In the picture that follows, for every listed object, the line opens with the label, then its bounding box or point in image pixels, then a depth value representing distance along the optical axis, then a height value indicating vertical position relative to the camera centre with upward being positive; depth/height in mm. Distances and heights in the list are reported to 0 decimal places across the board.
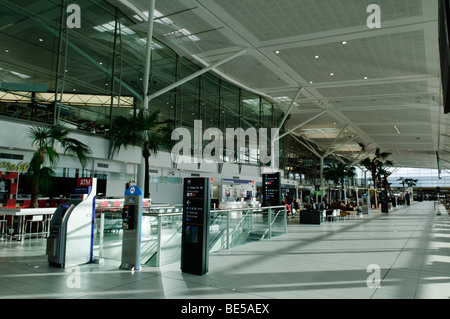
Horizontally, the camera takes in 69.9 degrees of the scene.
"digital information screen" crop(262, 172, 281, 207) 16344 +180
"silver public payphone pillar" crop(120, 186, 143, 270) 5992 -707
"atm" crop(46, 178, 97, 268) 6195 -773
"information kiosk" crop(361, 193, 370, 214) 26497 -875
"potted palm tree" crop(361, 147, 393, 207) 39969 +3775
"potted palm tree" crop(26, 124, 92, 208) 9344 +555
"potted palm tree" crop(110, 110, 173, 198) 14258 +2611
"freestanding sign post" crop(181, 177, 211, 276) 5697 -631
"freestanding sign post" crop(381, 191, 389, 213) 28312 -910
